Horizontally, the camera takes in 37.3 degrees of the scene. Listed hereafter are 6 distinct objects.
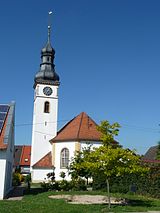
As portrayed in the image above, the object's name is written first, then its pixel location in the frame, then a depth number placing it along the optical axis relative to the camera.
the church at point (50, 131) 32.17
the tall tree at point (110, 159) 12.35
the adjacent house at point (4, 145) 15.27
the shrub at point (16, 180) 28.72
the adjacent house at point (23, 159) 43.93
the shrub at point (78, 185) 22.00
